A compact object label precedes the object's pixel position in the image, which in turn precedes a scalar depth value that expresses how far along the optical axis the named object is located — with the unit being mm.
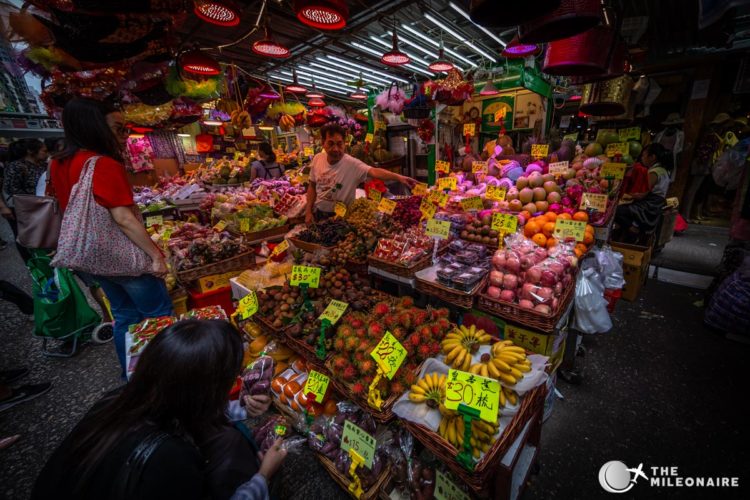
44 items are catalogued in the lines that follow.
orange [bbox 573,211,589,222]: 2414
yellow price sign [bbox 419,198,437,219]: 2863
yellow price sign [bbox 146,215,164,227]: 4375
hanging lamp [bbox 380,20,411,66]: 5119
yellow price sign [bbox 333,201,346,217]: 3516
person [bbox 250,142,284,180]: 7391
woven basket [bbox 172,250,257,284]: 3023
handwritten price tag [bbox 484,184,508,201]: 2834
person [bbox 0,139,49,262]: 4121
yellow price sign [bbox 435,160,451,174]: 3621
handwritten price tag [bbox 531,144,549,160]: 3509
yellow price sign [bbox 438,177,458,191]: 3307
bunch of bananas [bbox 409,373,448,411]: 1405
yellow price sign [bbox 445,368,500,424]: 1133
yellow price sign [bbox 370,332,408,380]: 1478
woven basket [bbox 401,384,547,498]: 1178
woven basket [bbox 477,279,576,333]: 1719
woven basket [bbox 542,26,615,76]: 2400
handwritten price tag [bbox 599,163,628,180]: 2652
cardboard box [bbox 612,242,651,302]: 3742
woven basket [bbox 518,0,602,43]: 1771
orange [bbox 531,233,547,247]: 2393
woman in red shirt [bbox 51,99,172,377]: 1982
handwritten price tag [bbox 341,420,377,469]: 1558
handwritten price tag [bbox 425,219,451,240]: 2475
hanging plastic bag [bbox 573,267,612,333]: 2350
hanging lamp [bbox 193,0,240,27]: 2668
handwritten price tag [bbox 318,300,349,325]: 1942
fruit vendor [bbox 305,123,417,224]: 3602
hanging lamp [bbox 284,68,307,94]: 6281
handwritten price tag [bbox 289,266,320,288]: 2254
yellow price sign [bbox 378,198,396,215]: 3164
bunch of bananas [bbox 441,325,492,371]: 1519
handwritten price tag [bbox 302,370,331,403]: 1810
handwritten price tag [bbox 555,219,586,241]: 2228
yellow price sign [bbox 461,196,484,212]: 2805
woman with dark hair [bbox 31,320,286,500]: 842
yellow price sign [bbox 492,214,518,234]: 2426
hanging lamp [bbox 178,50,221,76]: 3539
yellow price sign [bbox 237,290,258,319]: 2355
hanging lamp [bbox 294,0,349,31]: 2506
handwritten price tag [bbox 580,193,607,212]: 2486
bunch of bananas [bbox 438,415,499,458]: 1278
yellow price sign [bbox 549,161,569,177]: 3092
